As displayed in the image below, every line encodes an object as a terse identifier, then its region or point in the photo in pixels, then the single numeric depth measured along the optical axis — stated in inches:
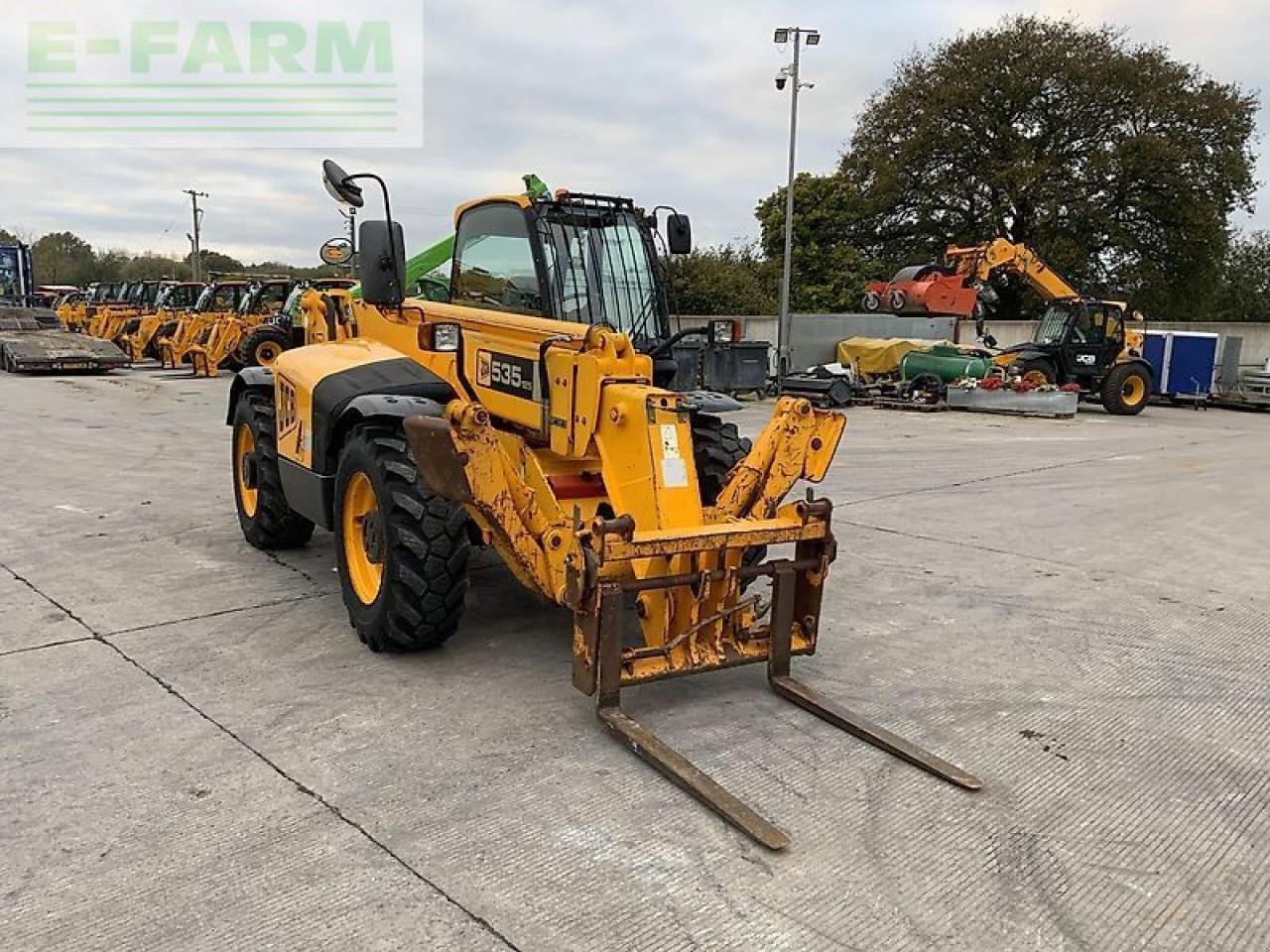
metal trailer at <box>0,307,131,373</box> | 850.1
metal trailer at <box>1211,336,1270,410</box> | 807.7
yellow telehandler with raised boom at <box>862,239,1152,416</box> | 758.5
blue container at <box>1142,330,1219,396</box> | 818.8
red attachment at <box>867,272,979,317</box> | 895.7
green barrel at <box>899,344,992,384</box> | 771.4
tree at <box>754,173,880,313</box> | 1343.5
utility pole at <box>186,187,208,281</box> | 2072.1
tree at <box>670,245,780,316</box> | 1231.5
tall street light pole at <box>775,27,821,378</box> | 804.6
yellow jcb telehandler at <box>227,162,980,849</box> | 156.6
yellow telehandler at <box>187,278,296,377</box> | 872.3
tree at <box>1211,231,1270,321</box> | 1534.8
